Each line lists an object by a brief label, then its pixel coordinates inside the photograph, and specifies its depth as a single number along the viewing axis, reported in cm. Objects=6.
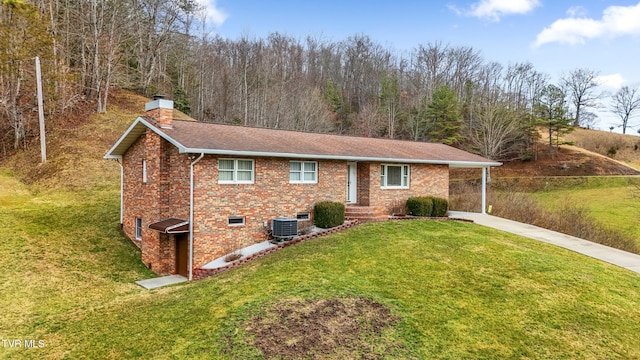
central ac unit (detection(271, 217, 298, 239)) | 1296
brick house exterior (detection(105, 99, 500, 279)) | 1197
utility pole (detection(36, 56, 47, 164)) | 2350
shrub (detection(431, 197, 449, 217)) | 1767
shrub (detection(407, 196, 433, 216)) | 1692
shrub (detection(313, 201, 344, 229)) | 1422
